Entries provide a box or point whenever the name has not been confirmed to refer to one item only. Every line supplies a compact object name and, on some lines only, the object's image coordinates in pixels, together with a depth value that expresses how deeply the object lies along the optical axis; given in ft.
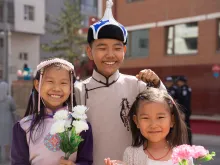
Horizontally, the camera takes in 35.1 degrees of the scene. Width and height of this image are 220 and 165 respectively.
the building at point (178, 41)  45.09
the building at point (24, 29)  85.40
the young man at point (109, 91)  7.84
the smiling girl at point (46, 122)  7.09
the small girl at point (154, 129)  6.96
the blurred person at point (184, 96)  27.32
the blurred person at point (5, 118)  21.20
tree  72.08
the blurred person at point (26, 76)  44.64
